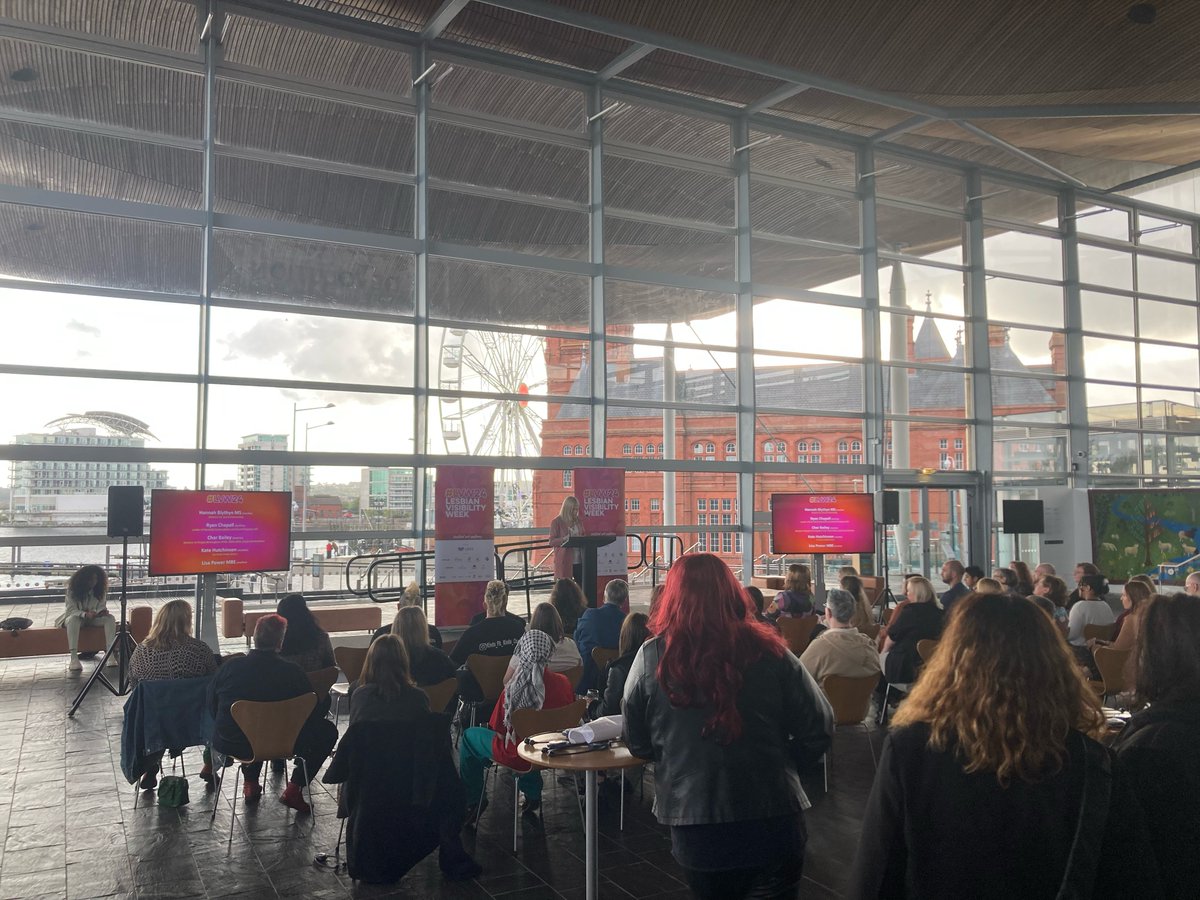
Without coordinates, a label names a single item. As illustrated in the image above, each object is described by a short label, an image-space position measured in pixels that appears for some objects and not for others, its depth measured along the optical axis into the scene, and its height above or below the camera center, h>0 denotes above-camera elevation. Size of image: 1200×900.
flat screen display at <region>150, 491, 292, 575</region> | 8.38 -0.29
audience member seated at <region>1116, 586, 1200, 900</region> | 1.98 -0.54
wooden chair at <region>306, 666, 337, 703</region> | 5.82 -1.14
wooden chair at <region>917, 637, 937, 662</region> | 7.02 -1.13
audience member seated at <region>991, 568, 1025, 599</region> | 8.70 -0.77
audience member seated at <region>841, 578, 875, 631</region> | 8.16 -0.95
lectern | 9.13 -0.54
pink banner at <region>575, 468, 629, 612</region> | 10.55 -0.13
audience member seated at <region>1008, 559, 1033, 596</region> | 8.80 -0.79
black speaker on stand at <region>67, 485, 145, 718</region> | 8.28 -0.19
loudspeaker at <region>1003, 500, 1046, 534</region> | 13.70 -0.29
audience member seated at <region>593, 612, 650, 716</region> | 4.23 -0.80
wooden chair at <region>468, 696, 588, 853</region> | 4.54 -1.10
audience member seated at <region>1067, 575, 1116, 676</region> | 7.69 -0.99
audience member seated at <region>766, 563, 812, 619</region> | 8.48 -0.94
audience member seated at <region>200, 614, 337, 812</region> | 5.04 -1.05
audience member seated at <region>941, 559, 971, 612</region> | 8.95 -0.82
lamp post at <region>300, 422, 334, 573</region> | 9.89 -0.21
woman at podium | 9.76 -0.39
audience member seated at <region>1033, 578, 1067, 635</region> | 7.95 -0.81
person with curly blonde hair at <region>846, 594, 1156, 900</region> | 1.66 -0.55
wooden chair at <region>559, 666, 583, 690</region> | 5.74 -1.09
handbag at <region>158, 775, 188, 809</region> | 5.40 -1.70
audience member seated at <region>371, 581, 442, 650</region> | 6.93 -0.74
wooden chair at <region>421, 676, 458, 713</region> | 5.42 -1.13
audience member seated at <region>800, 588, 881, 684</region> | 5.97 -1.02
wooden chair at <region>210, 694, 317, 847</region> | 4.82 -1.17
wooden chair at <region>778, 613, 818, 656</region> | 8.20 -1.18
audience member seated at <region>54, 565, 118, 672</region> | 9.51 -1.09
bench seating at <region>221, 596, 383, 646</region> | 10.46 -1.34
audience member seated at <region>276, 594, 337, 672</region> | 6.06 -0.92
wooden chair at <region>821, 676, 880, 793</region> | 5.76 -1.24
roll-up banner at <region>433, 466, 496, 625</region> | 9.66 -0.47
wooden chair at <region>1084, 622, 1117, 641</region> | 7.61 -1.11
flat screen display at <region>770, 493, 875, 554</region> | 11.88 -0.33
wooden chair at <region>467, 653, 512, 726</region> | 6.02 -1.12
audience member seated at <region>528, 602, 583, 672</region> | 5.29 -0.83
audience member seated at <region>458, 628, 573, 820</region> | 4.67 -1.07
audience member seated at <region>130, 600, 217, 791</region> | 5.53 -0.93
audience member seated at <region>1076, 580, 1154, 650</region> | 6.70 -0.90
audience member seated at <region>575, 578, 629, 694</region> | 6.66 -0.93
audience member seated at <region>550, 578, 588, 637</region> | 6.93 -0.74
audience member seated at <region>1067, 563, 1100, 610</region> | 8.52 -0.70
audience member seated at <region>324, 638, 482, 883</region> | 4.04 -1.19
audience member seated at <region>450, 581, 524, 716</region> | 6.00 -0.95
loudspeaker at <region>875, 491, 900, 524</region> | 12.78 -0.14
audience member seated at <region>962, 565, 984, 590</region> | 9.69 -0.84
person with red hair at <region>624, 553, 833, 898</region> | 2.37 -0.62
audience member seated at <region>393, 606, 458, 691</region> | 5.47 -0.89
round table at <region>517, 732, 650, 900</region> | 3.53 -1.03
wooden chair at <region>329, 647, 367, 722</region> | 6.91 -1.20
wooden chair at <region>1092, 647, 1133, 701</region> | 6.39 -1.17
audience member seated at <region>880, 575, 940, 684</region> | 7.18 -1.04
